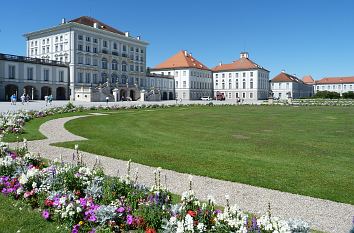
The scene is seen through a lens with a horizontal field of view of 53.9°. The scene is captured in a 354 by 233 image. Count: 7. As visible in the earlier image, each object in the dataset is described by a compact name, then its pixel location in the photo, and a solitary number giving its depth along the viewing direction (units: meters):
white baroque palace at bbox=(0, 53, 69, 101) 53.16
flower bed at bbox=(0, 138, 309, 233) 4.14
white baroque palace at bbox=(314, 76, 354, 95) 136.12
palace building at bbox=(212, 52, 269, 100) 98.31
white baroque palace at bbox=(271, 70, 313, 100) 114.81
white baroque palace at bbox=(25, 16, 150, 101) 62.84
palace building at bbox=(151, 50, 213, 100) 92.19
